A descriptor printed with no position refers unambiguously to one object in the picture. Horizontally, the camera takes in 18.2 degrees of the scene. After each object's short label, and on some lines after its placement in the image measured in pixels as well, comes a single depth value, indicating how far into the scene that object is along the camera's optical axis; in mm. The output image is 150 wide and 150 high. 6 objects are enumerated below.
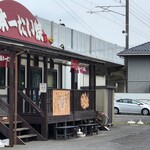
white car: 37812
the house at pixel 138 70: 42469
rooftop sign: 18484
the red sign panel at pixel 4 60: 16736
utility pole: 47012
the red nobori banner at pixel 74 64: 19288
